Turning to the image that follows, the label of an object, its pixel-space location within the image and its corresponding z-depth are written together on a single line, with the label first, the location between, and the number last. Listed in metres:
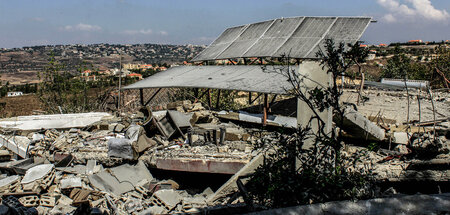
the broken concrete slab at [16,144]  7.54
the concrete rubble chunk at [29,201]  5.79
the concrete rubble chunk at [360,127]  6.04
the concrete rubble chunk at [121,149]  7.15
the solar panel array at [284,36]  10.59
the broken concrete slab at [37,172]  6.45
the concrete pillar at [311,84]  4.02
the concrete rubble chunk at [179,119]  8.00
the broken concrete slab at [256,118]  7.97
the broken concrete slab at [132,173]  6.80
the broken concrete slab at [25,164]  6.80
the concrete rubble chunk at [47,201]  5.89
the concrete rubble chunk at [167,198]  5.78
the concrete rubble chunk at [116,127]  8.54
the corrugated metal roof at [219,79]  7.96
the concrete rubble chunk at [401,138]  6.03
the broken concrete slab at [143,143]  7.20
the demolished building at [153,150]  5.70
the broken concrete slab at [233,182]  5.47
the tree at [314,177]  3.21
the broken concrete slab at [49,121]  8.59
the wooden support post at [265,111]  7.93
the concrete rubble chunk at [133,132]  7.33
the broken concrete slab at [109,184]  6.44
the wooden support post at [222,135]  7.31
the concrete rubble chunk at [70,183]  6.41
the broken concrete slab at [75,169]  6.96
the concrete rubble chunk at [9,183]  6.30
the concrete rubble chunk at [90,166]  6.95
